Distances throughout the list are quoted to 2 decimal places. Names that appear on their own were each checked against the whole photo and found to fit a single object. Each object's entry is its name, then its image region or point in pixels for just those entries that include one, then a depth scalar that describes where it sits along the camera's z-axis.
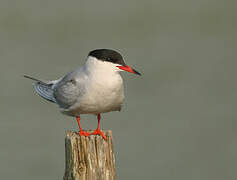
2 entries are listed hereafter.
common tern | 7.50
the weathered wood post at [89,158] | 7.23
